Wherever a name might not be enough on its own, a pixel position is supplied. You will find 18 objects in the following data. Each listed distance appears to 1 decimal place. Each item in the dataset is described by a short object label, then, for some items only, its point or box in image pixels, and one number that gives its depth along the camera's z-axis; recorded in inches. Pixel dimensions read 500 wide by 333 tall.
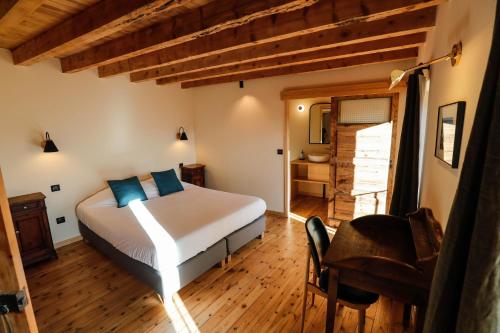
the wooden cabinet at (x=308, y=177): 201.0
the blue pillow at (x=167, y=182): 159.3
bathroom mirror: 208.7
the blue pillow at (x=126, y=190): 137.6
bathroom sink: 198.8
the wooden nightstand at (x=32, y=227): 111.1
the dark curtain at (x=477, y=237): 25.5
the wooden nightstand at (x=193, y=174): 196.9
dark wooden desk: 54.0
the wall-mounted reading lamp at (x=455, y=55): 53.9
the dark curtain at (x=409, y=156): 88.4
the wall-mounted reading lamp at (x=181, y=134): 191.2
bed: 93.1
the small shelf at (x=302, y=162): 196.9
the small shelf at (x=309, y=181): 195.0
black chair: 67.7
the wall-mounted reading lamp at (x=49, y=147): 122.1
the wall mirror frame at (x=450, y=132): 50.3
